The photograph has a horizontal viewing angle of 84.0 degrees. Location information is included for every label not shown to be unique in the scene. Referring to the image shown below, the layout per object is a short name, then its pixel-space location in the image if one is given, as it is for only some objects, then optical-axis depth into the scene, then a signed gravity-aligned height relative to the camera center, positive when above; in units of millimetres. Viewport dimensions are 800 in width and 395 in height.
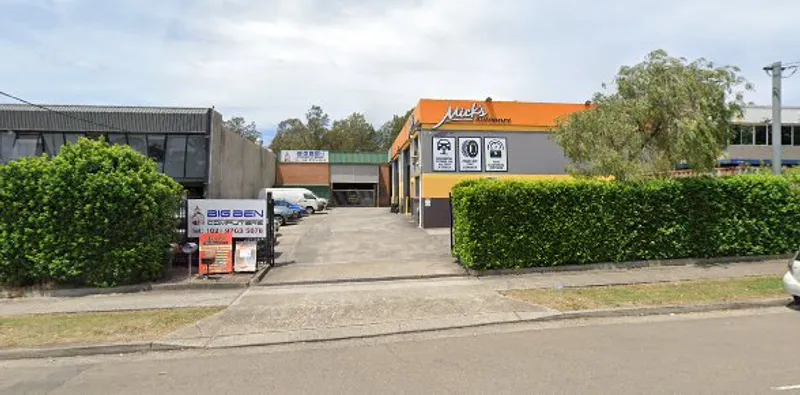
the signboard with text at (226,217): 11508 -602
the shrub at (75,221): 9484 -584
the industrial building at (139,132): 21422 +3000
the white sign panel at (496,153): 21125 +1944
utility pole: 13742 +2551
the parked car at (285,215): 25055 -1213
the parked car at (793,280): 7508 -1483
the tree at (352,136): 61312 +8152
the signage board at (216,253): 10766 -1439
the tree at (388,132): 65000 +9157
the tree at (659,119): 12141 +2171
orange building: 20703 +2326
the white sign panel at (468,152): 20891 +1968
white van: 33812 -239
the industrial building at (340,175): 44656 +1920
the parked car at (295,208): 27420 -917
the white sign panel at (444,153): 20750 +1888
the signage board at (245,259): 10953 -1613
